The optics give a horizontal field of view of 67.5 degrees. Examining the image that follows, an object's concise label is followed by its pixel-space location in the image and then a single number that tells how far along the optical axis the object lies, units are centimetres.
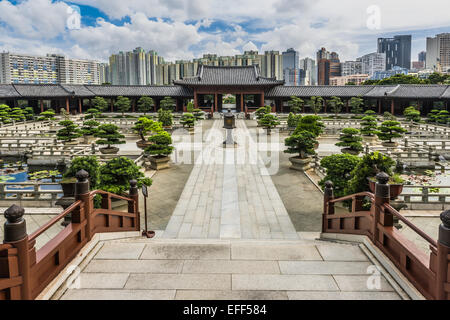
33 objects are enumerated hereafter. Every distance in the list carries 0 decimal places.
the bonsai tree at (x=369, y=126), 2739
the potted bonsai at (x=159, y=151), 1720
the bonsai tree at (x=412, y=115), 3696
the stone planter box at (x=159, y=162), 1717
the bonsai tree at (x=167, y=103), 4688
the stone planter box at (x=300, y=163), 1712
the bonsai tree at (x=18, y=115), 3712
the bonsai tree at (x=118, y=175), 1132
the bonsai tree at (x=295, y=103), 4600
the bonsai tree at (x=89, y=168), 1044
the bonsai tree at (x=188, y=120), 3247
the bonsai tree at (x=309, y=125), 2153
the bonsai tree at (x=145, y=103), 4706
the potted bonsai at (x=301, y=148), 1719
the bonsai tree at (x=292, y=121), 3256
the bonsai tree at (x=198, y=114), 4253
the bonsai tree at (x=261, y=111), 3935
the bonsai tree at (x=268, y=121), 3253
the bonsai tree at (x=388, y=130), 2439
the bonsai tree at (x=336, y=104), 4596
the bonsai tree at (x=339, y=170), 1121
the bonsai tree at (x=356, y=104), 4566
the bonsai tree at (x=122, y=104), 4541
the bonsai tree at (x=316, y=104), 4636
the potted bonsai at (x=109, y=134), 2120
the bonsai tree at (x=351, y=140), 1987
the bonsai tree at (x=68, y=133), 2536
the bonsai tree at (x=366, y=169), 909
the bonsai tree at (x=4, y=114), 3563
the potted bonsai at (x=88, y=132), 2659
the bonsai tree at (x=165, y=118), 3291
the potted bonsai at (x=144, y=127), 2315
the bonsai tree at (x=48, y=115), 3865
